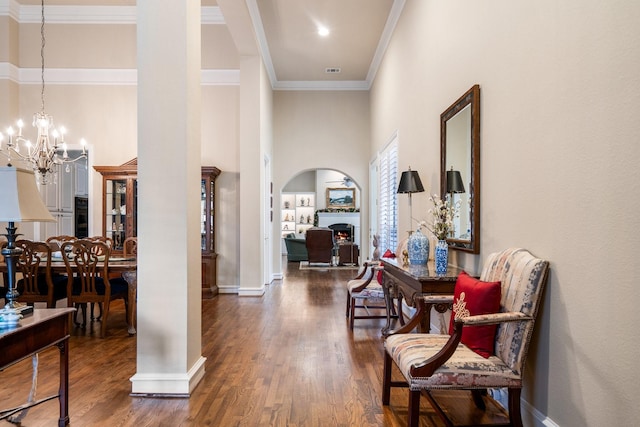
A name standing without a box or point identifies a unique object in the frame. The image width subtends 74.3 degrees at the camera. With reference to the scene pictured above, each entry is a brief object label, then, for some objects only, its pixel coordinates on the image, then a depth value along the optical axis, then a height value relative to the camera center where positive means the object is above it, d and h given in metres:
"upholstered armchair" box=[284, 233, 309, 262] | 12.30 -0.95
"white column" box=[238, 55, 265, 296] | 6.72 +0.73
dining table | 4.26 -0.57
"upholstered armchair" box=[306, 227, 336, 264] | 10.88 -0.74
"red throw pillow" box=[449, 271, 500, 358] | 2.26 -0.51
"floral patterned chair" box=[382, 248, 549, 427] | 2.03 -0.70
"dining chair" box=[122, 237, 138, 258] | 5.65 -0.42
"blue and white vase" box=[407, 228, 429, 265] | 3.46 -0.27
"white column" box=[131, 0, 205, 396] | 2.87 +0.13
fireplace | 14.99 -0.48
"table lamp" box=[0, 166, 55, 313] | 2.02 +0.05
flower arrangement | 3.15 -0.02
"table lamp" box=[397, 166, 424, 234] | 4.37 +0.35
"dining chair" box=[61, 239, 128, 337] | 4.27 -0.61
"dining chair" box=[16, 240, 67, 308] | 4.28 -0.64
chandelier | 5.11 +0.83
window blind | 6.19 +0.29
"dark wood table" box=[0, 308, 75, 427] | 1.91 -0.60
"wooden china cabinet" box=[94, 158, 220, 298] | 6.70 +0.13
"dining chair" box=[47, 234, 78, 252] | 5.30 -0.30
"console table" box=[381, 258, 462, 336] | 2.71 -0.48
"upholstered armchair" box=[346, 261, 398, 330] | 4.62 -0.83
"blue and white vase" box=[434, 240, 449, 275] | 3.08 -0.30
